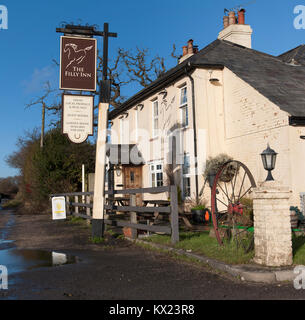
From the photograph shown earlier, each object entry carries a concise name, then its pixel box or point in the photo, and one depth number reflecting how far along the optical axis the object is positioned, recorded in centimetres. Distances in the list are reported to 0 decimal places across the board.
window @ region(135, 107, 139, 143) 2153
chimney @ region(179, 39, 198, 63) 2081
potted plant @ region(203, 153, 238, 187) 1338
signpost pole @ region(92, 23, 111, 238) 997
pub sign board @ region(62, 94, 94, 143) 1091
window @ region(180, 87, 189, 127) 1611
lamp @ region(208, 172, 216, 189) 1055
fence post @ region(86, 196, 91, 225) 1438
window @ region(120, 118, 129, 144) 2344
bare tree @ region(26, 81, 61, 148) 3105
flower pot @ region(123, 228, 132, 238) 1016
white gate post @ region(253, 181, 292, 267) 594
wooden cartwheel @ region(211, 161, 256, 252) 721
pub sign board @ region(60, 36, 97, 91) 1034
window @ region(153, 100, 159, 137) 1918
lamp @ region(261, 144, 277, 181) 768
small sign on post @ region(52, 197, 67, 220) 1526
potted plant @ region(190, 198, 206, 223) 1368
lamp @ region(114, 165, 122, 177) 2005
